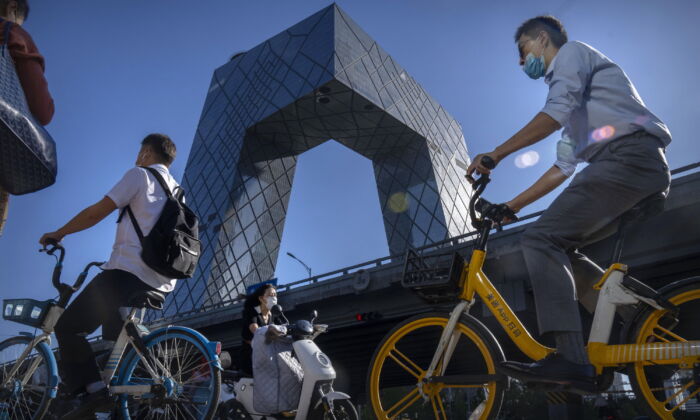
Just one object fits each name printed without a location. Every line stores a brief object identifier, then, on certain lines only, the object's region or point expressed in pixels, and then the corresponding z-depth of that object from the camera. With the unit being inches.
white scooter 153.9
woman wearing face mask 232.1
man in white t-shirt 124.3
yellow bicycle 95.3
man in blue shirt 99.5
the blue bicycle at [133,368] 121.8
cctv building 1779.0
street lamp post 1399.6
